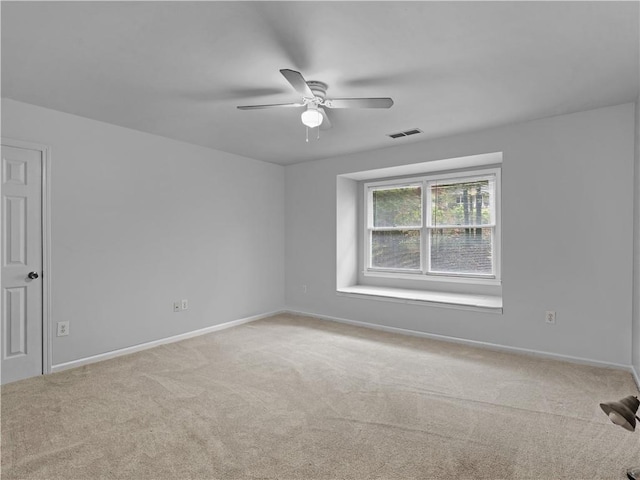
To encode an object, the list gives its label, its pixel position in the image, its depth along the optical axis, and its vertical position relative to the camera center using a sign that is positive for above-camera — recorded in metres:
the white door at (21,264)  3.13 -0.21
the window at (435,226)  4.79 +0.21
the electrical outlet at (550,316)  3.67 -0.78
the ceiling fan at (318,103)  2.58 +1.03
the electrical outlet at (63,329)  3.43 -0.85
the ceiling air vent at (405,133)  4.06 +1.25
